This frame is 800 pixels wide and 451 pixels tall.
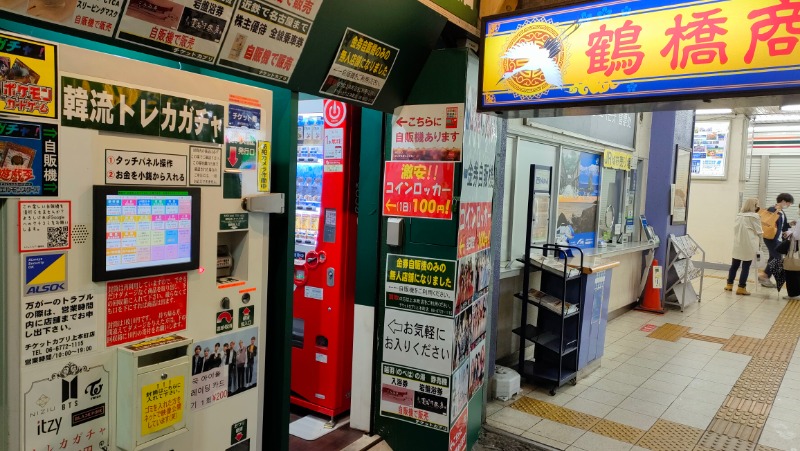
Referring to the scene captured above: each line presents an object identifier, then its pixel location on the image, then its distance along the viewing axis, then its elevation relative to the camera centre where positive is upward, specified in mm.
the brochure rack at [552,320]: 4922 -1168
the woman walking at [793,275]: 9648 -1237
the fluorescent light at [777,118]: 12541 +1974
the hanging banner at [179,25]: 1992 +565
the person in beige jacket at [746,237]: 9820 -622
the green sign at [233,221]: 2428 -192
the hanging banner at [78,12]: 1723 +513
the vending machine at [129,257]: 1788 -312
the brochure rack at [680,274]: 8469 -1158
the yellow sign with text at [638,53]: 2398 +689
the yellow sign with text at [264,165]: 2586 +65
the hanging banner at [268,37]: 2316 +627
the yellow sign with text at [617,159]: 7367 +503
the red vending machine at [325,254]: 4016 -533
